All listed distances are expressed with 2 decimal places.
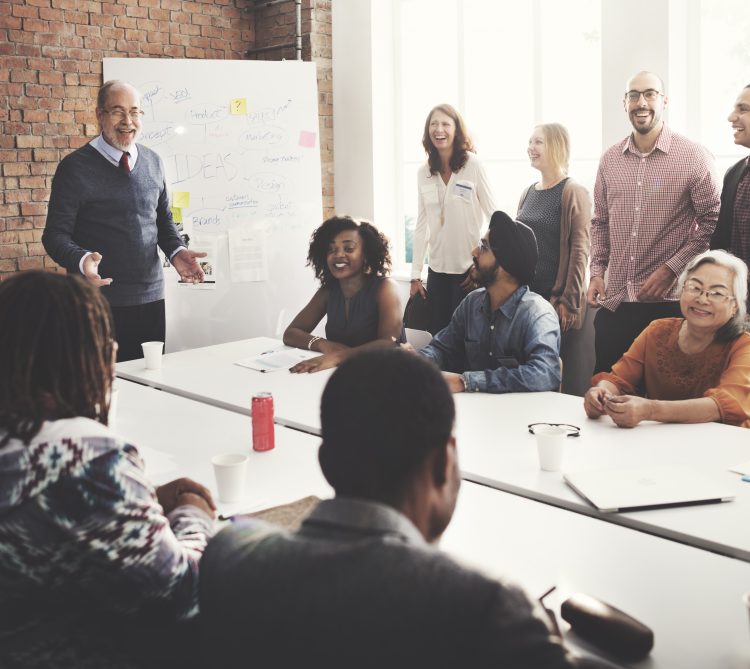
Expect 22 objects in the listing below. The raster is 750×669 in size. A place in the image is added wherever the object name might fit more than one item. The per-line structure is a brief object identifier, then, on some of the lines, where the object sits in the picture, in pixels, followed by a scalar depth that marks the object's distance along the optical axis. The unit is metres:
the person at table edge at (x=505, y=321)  2.87
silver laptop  1.80
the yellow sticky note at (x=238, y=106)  5.18
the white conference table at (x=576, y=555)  1.30
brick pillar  5.83
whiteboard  5.04
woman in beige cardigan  4.29
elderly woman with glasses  2.40
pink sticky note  5.42
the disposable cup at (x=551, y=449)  2.02
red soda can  2.24
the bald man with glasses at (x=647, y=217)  3.84
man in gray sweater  3.82
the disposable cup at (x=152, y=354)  3.32
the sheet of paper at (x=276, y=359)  3.32
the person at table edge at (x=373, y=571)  0.76
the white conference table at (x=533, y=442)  1.74
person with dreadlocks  1.14
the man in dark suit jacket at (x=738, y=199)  3.42
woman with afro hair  3.60
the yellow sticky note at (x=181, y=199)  5.10
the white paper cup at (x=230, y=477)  1.86
